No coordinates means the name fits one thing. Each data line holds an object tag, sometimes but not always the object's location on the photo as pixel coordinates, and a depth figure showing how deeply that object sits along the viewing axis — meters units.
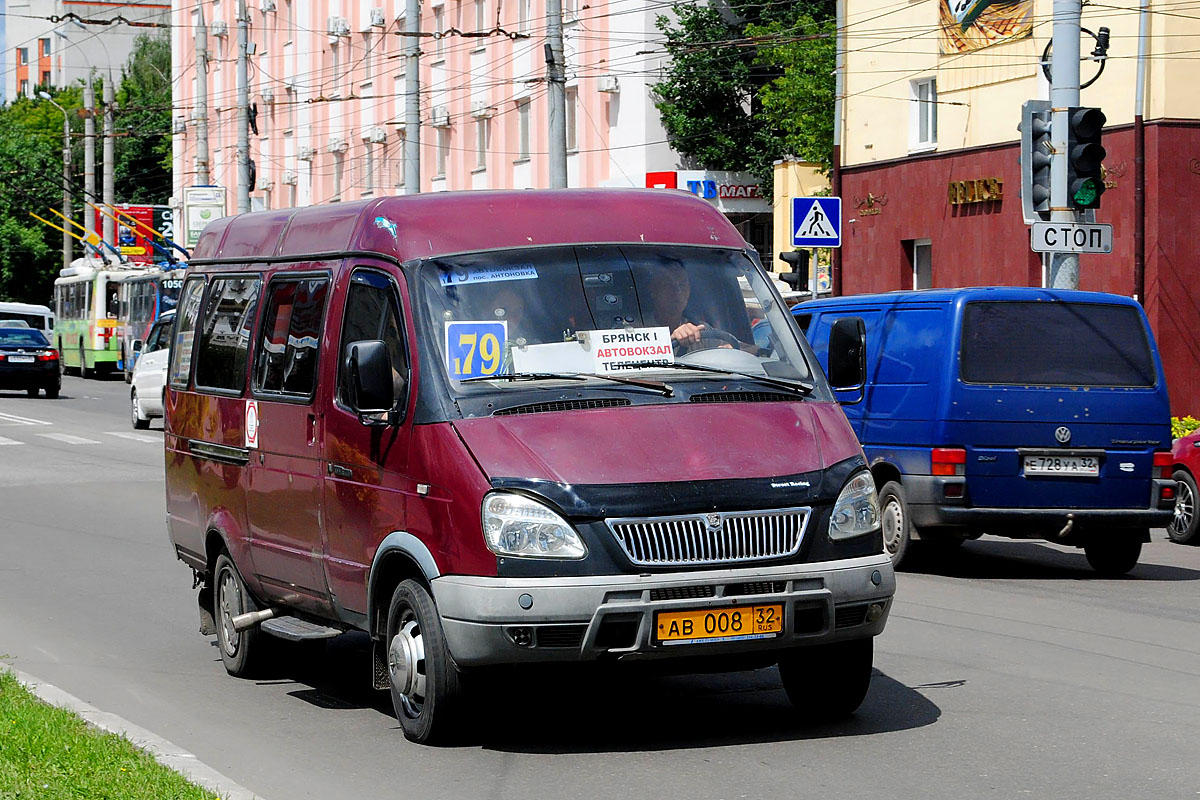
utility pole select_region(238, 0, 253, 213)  46.84
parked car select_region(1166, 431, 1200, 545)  15.98
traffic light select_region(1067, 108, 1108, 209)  18.31
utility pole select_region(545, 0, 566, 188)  30.16
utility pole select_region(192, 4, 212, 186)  52.75
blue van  13.27
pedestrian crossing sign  22.42
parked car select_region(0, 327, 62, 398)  43.25
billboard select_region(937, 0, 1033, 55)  30.14
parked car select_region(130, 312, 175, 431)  31.38
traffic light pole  18.52
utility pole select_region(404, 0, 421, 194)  37.66
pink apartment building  45.34
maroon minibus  7.05
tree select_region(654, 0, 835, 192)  41.25
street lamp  76.50
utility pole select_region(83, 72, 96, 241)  68.38
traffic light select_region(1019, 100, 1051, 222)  18.56
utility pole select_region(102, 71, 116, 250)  63.14
